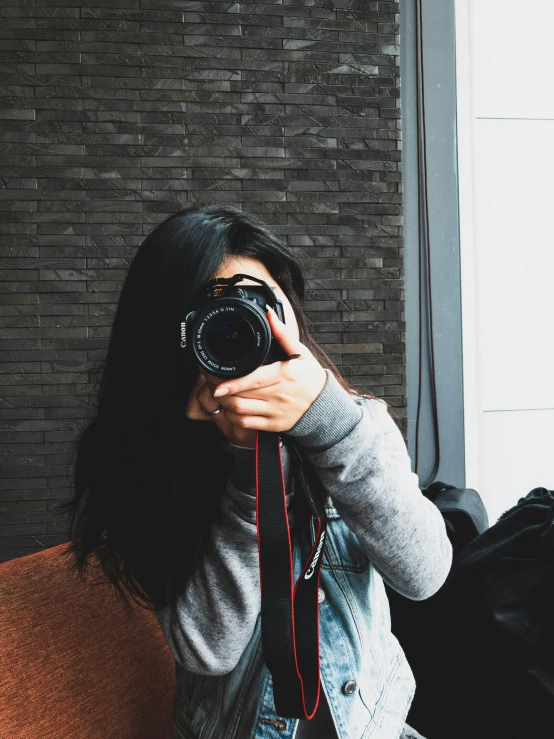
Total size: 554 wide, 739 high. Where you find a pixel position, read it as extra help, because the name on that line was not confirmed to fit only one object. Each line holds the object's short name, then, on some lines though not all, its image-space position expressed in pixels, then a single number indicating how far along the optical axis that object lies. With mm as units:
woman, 579
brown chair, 664
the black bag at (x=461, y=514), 1148
